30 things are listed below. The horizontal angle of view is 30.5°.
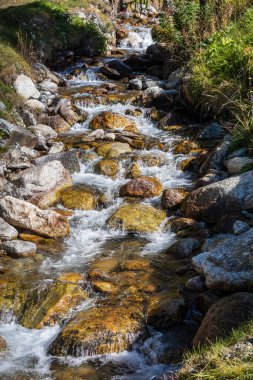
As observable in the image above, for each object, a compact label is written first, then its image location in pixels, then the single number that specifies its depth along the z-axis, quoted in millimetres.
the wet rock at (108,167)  9102
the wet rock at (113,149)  9617
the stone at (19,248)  6711
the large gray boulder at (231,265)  4750
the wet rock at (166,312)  5152
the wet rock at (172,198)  7949
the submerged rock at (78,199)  8143
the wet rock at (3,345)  5039
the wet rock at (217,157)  8453
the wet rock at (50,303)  5453
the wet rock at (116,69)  15180
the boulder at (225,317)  3871
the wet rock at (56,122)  11202
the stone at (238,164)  7657
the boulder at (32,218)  7285
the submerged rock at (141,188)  8312
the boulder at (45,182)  8141
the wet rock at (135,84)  13516
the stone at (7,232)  7070
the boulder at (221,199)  6992
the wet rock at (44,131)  10578
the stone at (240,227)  6244
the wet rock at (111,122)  11211
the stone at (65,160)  9164
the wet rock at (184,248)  6535
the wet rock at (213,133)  9891
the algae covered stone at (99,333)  4906
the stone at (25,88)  12109
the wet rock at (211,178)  7977
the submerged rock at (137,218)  7523
